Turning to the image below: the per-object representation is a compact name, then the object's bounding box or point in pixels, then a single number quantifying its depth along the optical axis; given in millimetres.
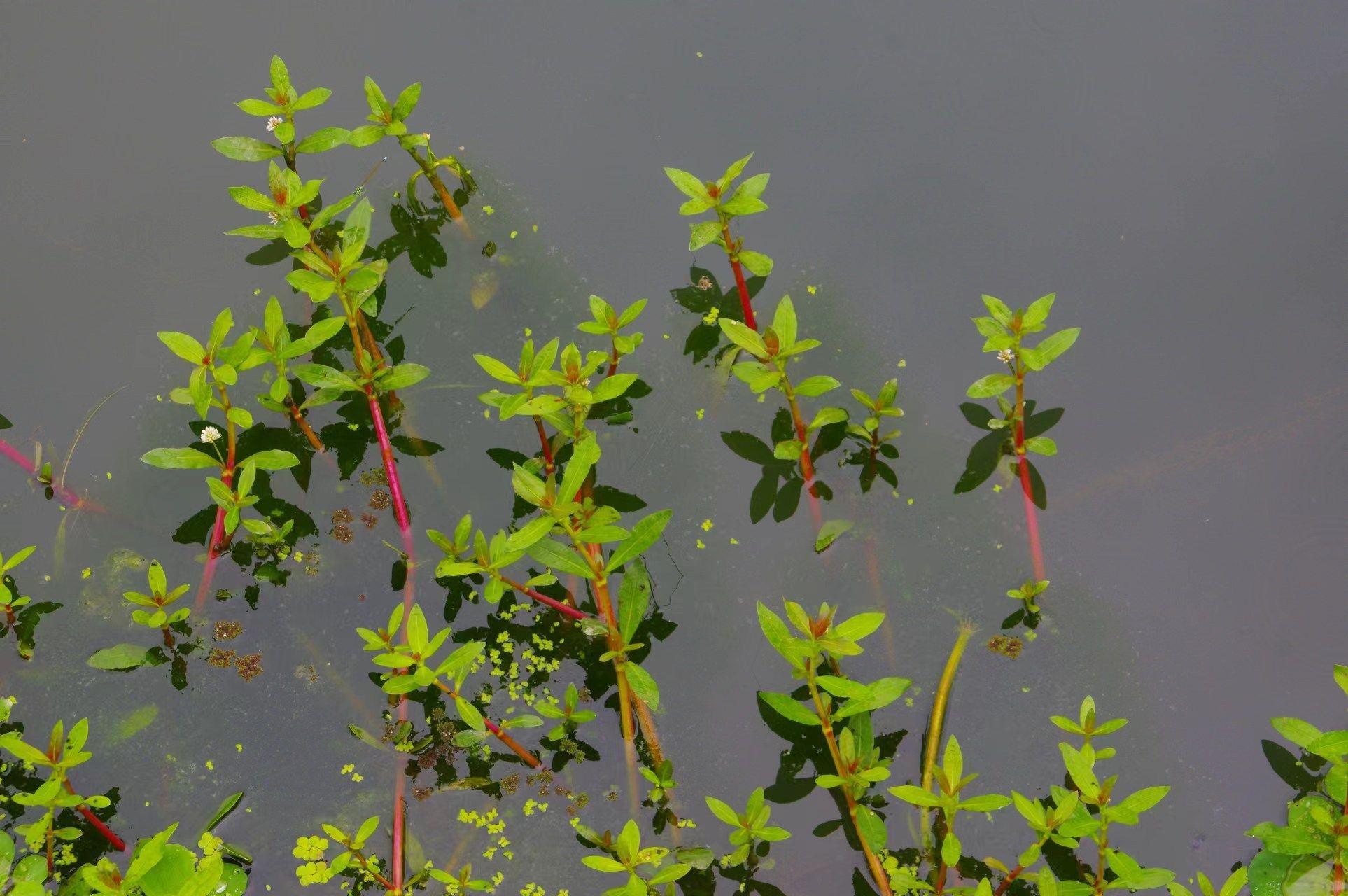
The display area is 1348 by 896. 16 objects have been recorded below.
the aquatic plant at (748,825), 2377
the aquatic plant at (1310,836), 2254
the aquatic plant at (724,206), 2674
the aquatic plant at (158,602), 2594
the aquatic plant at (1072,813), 2271
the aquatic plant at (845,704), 2303
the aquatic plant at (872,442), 2736
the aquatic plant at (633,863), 2254
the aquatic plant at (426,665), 2371
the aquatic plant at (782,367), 2631
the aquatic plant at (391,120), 2867
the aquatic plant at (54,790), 2344
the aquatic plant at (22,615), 2740
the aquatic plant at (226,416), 2625
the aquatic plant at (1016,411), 2578
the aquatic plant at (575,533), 2449
